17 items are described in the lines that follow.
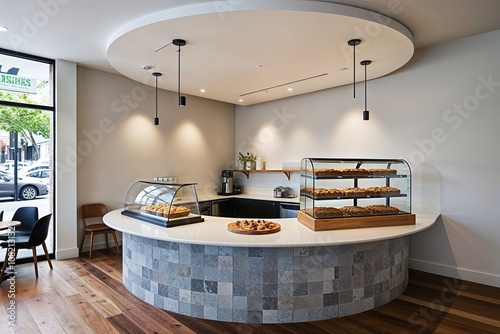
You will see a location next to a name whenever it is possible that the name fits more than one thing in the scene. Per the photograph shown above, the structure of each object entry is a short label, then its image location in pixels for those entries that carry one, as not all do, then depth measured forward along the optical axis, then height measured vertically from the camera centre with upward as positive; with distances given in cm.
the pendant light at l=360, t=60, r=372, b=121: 370 +62
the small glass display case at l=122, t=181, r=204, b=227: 301 -47
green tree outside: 407 +56
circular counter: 262 -100
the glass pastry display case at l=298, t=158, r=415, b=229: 295 -31
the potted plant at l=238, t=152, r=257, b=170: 627 +4
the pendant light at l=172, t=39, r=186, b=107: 314 +124
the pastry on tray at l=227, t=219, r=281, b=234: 269 -61
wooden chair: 446 -99
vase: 627 -7
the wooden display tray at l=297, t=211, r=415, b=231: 286 -58
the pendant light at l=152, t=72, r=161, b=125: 429 +125
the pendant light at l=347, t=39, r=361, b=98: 313 +127
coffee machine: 629 -43
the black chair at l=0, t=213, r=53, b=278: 350 -95
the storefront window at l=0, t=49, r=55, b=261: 407 +36
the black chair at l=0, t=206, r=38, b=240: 402 -77
